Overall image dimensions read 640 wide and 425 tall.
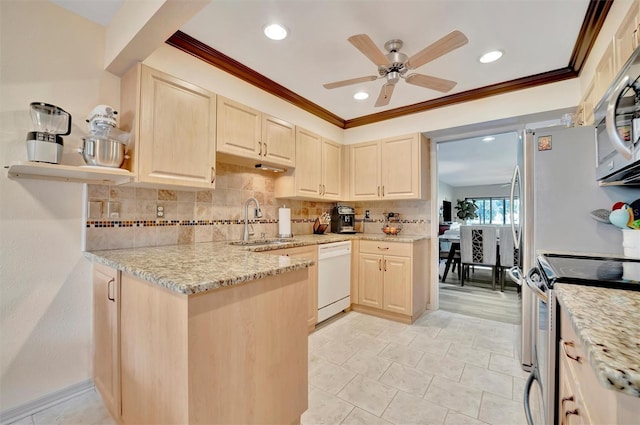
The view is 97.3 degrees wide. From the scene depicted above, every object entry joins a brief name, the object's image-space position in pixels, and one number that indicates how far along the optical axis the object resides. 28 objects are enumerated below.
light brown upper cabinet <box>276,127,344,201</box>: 3.07
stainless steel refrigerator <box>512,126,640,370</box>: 1.83
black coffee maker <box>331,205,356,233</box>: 3.68
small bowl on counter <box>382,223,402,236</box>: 3.54
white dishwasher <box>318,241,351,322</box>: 2.86
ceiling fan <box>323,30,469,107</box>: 1.66
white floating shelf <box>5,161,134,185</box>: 1.45
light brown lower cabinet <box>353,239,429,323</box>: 3.01
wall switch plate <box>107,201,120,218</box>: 1.93
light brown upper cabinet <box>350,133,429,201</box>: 3.26
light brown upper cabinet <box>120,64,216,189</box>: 1.81
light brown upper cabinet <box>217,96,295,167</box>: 2.30
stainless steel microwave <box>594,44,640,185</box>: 1.06
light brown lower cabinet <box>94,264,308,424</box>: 1.05
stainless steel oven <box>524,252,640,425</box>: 1.01
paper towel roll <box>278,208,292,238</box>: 3.03
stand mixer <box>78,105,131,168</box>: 1.63
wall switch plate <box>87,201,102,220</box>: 1.84
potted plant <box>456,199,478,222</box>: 9.96
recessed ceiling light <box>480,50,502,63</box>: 2.22
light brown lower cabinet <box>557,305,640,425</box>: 0.47
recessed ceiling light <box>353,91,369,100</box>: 2.97
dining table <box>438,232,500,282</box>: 4.94
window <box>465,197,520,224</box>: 9.96
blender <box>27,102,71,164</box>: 1.46
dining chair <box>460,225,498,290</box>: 4.42
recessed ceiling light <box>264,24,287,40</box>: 1.92
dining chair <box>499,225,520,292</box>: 4.38
